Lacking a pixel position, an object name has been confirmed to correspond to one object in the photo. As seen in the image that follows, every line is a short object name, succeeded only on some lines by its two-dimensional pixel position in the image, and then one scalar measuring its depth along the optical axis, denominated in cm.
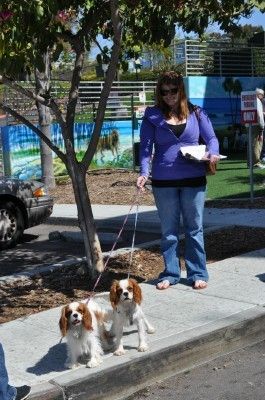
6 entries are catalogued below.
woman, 618
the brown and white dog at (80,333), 450
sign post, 1152
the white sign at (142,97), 2109
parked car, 989
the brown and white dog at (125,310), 475
